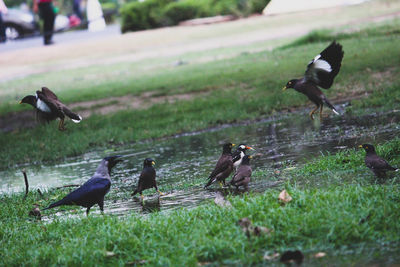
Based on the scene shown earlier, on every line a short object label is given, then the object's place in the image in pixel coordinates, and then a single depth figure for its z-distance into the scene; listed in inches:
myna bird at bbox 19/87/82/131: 761.6
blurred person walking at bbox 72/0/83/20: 3946.9
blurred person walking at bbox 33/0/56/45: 2541.8
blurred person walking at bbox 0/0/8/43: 2559.5
